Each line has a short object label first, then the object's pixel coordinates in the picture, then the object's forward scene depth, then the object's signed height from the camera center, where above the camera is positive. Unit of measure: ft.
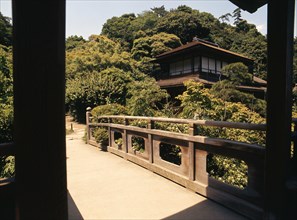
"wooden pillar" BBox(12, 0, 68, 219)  3.37 +0.02
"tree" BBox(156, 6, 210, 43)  111.34 +37.06
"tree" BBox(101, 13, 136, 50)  128.16 +45.93
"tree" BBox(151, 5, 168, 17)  202.26 +81.40
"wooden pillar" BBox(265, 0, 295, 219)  6.86 +0.14
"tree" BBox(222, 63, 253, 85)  45.09 +6.34
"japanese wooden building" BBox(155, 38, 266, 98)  53.95 +9.78
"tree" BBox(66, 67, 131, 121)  61.87 +4.01
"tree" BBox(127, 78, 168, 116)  23.40 +0.41
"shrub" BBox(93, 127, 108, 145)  24.31 -3.24
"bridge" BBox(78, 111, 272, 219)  8.90 -2.88
